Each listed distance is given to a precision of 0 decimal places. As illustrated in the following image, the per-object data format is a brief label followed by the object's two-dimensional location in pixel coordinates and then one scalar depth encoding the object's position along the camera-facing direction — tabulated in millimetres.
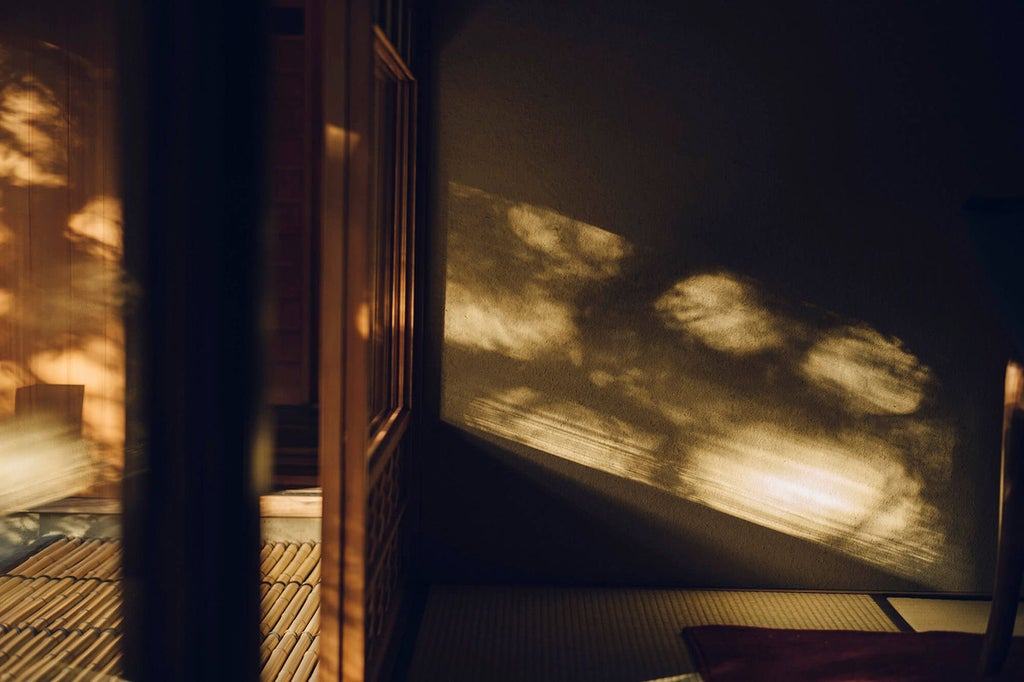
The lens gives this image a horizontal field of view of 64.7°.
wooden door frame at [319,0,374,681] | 1656
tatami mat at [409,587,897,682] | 2311
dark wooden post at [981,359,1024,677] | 2162
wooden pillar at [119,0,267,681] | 567
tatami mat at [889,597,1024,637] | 2662
